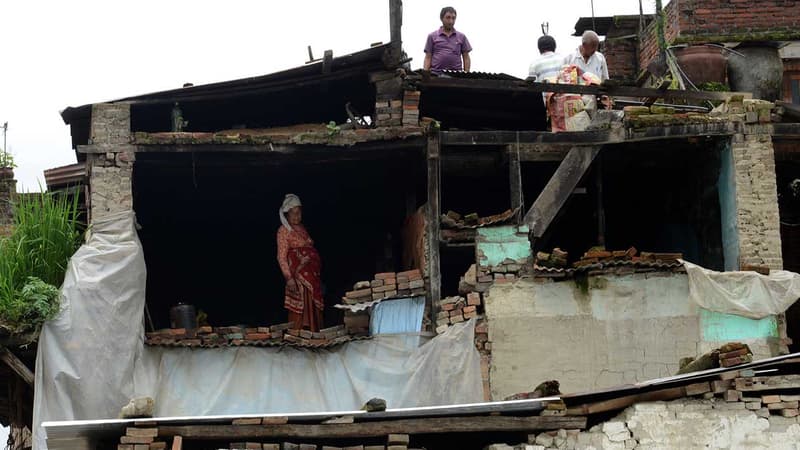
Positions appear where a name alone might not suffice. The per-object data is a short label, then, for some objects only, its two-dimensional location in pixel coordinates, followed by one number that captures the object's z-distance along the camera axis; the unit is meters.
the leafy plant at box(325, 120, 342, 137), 17.78
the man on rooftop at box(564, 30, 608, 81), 19.11
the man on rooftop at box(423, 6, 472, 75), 19.09
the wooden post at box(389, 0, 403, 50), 17.55
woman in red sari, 18.14
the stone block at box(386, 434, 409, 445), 14.85
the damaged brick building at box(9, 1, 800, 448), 17.31
